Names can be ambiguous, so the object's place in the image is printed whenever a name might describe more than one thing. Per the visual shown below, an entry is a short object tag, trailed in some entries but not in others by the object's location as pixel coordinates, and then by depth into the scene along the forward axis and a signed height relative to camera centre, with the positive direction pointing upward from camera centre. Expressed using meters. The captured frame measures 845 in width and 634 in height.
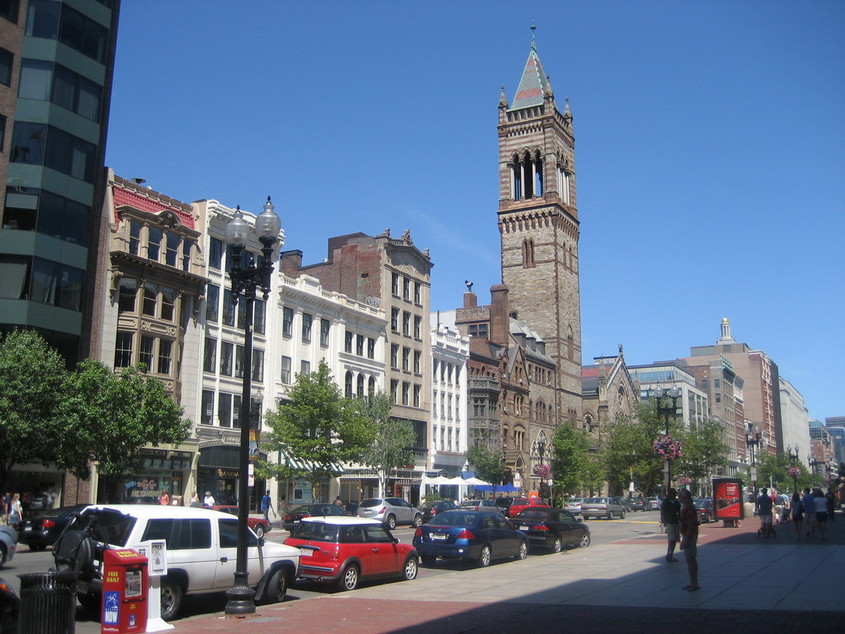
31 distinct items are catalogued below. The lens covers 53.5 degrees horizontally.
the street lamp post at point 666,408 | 39.28 +3.78
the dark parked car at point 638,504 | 74.89 -1.62
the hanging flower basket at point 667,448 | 40.38 +1.81
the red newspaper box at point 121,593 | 11.72 -1.54
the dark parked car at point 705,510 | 48.75 -1.41
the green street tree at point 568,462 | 73.75 +2.06
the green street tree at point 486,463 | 68.00 +1.71
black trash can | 9.70 -1.42
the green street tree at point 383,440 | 51.31 +2.64
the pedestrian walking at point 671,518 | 22.48 -0.89
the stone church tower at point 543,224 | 97.75 +31.14
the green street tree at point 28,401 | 31.22 +2.95
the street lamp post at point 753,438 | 57.00 +3.28
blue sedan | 22.28 -1.43
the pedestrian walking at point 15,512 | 28.50 -1.06
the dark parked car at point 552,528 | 27.16 -1.41
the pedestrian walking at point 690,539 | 16.27 -1.04
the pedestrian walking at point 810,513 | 30.30 -0.93
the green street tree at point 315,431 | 44.12 +2.73
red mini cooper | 17.66 -1.44
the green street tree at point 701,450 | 81.06 +3.45
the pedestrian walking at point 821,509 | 29.66 -0.76
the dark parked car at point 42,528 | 25.16 -1.41
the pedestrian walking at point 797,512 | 30.08 -0.88
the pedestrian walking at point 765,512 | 30.14 -0.89
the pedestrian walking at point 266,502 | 39.22 -0.93
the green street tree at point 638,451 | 75.12 +3.19
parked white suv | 13.54 -1.09
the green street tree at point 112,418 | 32.84 +2.50
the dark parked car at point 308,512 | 34.69 -1.19
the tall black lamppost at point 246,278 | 14.30 +3.85
